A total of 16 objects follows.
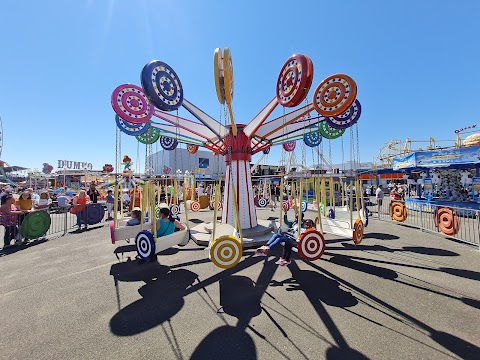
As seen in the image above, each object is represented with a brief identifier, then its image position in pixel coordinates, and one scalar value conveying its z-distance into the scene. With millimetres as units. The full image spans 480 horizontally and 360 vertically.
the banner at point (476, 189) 14508
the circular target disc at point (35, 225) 8242
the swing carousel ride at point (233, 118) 5449
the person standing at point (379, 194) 14273
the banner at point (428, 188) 17938
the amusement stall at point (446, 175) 13344
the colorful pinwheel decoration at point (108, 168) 28891
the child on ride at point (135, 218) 6871
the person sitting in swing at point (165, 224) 6047
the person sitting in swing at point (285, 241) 5805
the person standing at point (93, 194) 14255
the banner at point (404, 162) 15664
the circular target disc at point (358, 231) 5977
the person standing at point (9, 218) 7766
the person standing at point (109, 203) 13430
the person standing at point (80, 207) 10695
